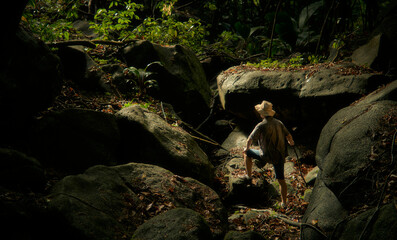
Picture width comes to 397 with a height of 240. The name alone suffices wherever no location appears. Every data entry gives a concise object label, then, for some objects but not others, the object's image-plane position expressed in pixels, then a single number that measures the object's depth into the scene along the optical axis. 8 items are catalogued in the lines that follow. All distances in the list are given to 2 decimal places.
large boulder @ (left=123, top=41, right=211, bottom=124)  8.48
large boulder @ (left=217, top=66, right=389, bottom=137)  6.41
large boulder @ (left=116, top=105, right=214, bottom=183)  5.31
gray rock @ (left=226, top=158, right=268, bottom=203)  5.80
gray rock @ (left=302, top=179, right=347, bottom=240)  3.73
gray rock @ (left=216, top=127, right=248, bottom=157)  8.21
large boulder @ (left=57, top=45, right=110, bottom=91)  7.11
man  5.36
